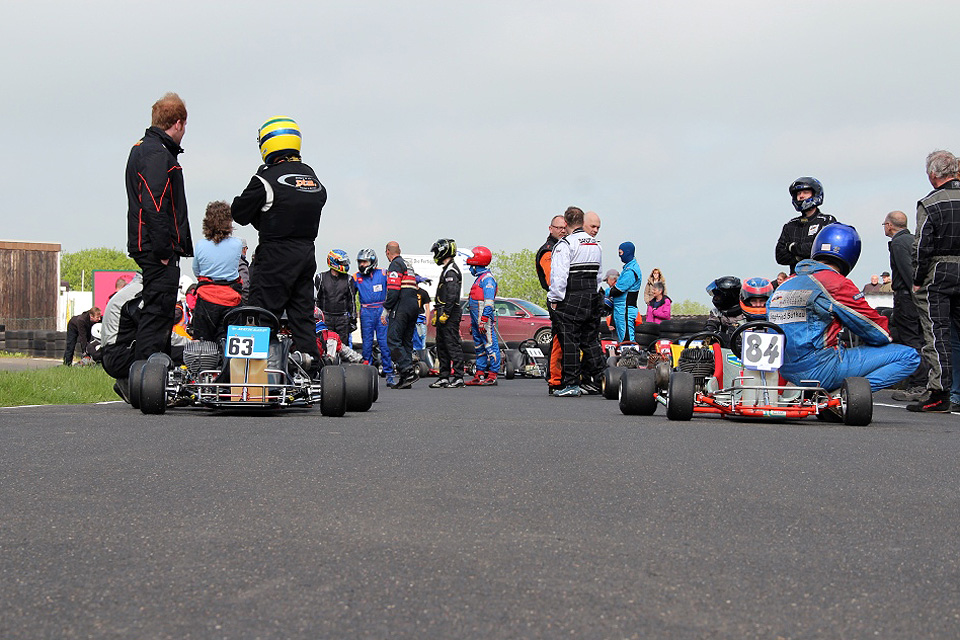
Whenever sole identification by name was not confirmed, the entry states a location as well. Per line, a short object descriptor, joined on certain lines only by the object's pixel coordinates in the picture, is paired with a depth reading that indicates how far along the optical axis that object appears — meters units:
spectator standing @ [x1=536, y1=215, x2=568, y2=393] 13.52
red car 26.81
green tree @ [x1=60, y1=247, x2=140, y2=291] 138.25
